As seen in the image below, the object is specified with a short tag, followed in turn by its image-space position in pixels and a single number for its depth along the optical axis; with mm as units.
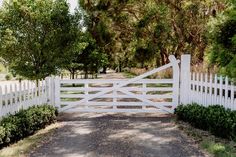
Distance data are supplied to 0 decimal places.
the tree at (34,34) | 15008
